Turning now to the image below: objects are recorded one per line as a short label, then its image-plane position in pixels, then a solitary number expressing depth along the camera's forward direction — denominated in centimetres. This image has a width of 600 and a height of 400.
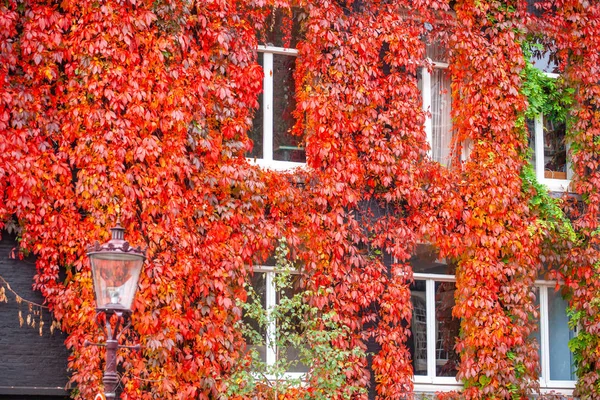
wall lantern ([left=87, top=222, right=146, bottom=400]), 888
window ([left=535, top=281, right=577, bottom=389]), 1540
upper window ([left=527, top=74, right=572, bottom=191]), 1605
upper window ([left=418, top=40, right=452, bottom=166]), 1547
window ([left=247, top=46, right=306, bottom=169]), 1434
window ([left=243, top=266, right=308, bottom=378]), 1334
